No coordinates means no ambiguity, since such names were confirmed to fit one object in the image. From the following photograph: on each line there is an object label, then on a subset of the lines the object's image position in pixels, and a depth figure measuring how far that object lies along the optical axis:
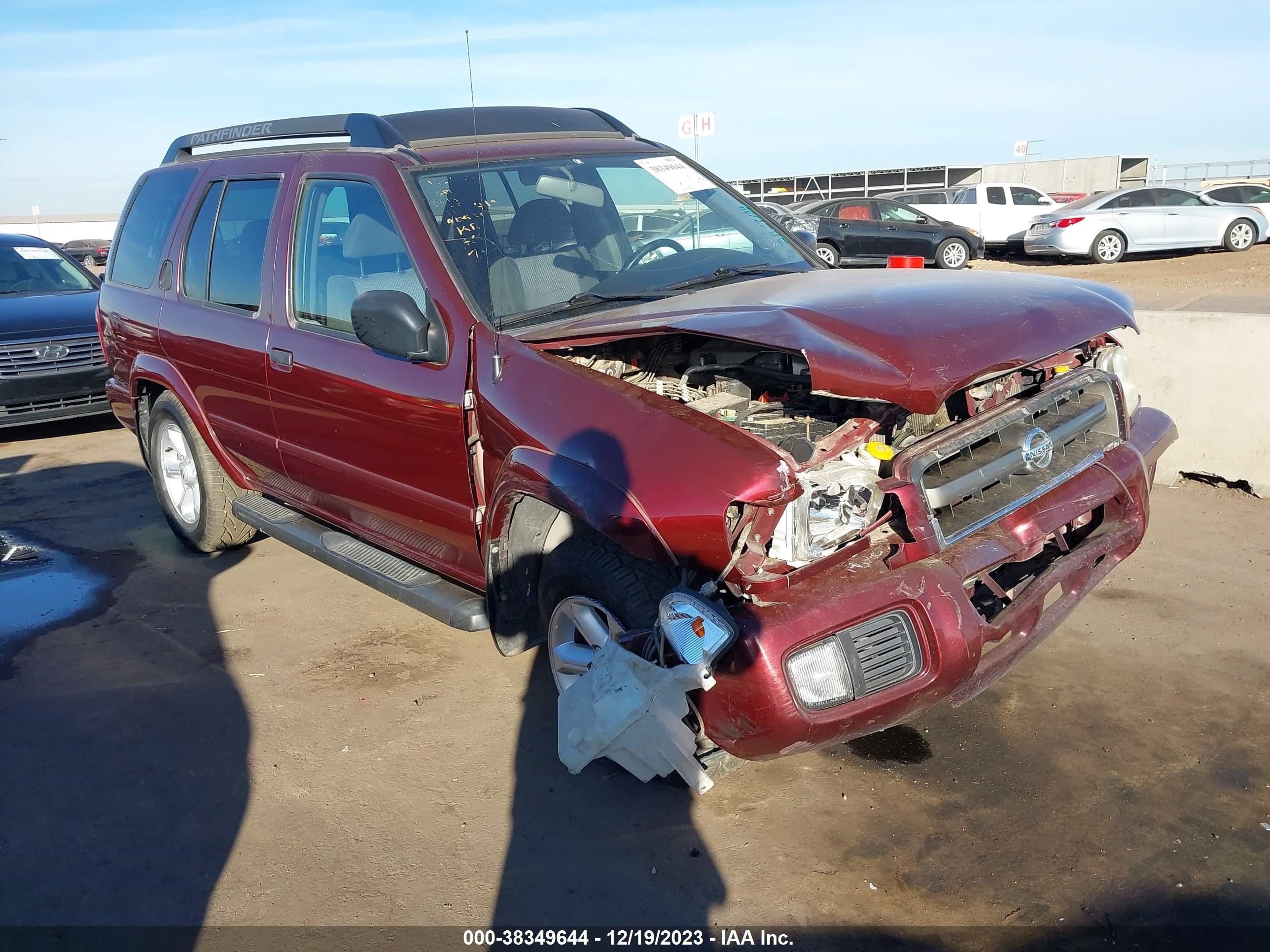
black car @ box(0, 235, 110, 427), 8.52
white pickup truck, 21.59
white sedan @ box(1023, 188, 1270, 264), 18.64
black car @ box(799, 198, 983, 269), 18.67
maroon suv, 2.76
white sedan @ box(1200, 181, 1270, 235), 20.27
